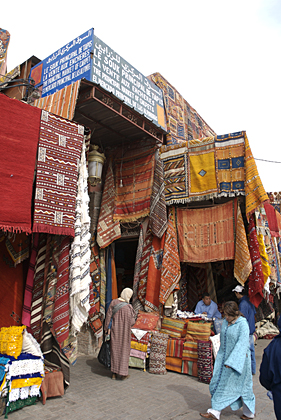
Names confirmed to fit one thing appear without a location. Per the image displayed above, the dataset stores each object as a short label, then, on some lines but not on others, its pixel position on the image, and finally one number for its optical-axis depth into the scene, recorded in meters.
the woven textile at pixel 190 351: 5.21
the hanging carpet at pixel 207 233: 5.97
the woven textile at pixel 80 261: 4.11
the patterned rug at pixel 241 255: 5.57
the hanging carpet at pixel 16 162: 3.60
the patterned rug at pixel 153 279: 6.26
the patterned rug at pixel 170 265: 6.08
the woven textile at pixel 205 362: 4.82
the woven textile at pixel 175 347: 5.40
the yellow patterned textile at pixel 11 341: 3.71
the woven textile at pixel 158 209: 6.39
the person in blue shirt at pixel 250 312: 5.22
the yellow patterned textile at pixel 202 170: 6.14
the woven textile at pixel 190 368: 5.15
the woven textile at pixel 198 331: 5.14
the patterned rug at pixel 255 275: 5.49
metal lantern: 5.71
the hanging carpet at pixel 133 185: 6.69
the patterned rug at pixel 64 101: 4.81
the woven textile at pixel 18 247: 4.62
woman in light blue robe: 3.39
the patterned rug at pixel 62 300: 4.02
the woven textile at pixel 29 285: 4.24
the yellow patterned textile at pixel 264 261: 5.63
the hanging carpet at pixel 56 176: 3.96
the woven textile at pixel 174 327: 5.69
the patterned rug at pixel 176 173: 6.45
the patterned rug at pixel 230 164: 5.86
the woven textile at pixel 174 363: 5.34
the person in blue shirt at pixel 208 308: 6.07
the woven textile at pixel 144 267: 6.45
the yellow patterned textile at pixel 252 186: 5.45
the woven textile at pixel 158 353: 5.26
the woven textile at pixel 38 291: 4.26
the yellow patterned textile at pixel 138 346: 5.45
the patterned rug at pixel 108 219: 6.59
